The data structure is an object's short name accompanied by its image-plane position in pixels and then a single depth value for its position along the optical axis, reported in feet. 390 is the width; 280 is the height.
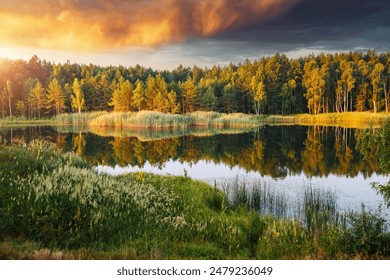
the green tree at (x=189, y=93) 168.19
